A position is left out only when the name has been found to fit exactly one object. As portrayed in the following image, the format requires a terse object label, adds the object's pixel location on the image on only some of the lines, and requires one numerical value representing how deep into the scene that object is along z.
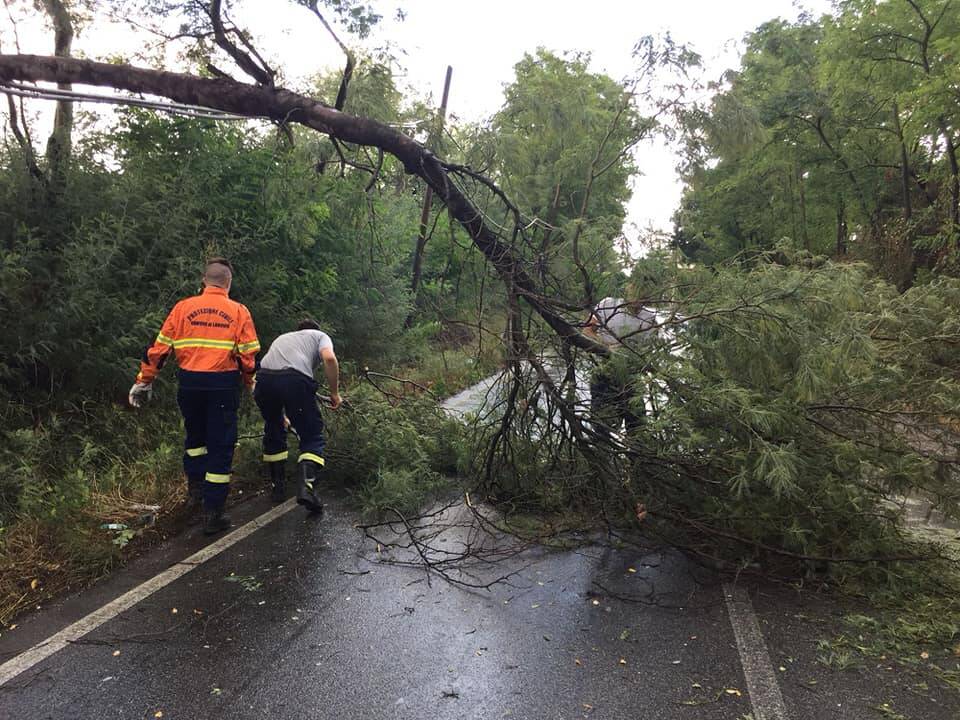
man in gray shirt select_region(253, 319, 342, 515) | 5.07
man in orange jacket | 4.67
